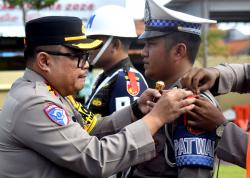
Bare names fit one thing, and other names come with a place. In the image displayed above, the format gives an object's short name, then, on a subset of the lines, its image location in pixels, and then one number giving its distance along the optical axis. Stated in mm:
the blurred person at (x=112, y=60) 7389
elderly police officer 3915
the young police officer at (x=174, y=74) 4109
